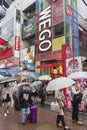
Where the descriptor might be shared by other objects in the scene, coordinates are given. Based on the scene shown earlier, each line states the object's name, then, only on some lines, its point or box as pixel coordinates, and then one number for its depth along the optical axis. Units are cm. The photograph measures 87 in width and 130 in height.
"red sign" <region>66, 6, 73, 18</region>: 931
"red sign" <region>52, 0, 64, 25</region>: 959
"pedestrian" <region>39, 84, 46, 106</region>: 610
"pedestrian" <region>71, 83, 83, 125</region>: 378
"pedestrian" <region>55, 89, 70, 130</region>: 335
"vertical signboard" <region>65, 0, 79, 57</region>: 942
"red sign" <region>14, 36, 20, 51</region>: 1256
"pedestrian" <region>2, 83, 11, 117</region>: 454
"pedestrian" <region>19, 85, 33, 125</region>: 361
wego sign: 1013
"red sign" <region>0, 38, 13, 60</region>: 600
